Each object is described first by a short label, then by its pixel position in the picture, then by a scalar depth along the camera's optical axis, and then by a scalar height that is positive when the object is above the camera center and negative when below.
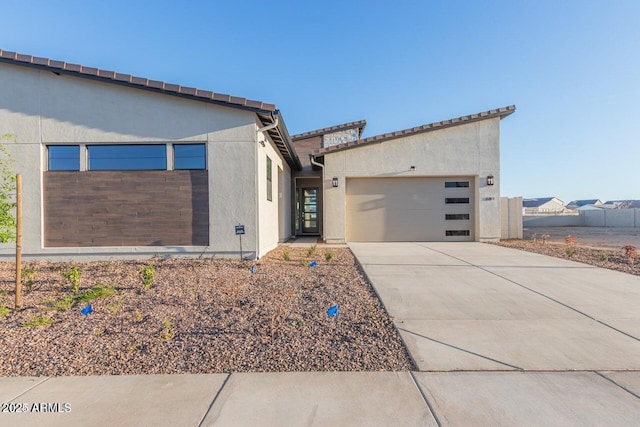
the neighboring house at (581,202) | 75.61 +1.70
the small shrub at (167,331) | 3.50 -1.31
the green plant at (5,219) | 4.66 -0.08
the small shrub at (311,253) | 8.48 -1.10
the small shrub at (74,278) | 5.24 -1.06
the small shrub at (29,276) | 5.44 -1.16
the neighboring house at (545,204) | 67.25 +1.20
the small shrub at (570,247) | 8.91 -1.16
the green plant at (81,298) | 4.48 -1.24
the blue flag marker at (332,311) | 4.00 -1.23
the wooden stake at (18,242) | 4.45 -0.40
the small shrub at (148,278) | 5.40 -1.10
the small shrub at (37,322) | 3.82 -1.29
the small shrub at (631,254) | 7.92 -1.10
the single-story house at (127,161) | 7.62 +1.22
